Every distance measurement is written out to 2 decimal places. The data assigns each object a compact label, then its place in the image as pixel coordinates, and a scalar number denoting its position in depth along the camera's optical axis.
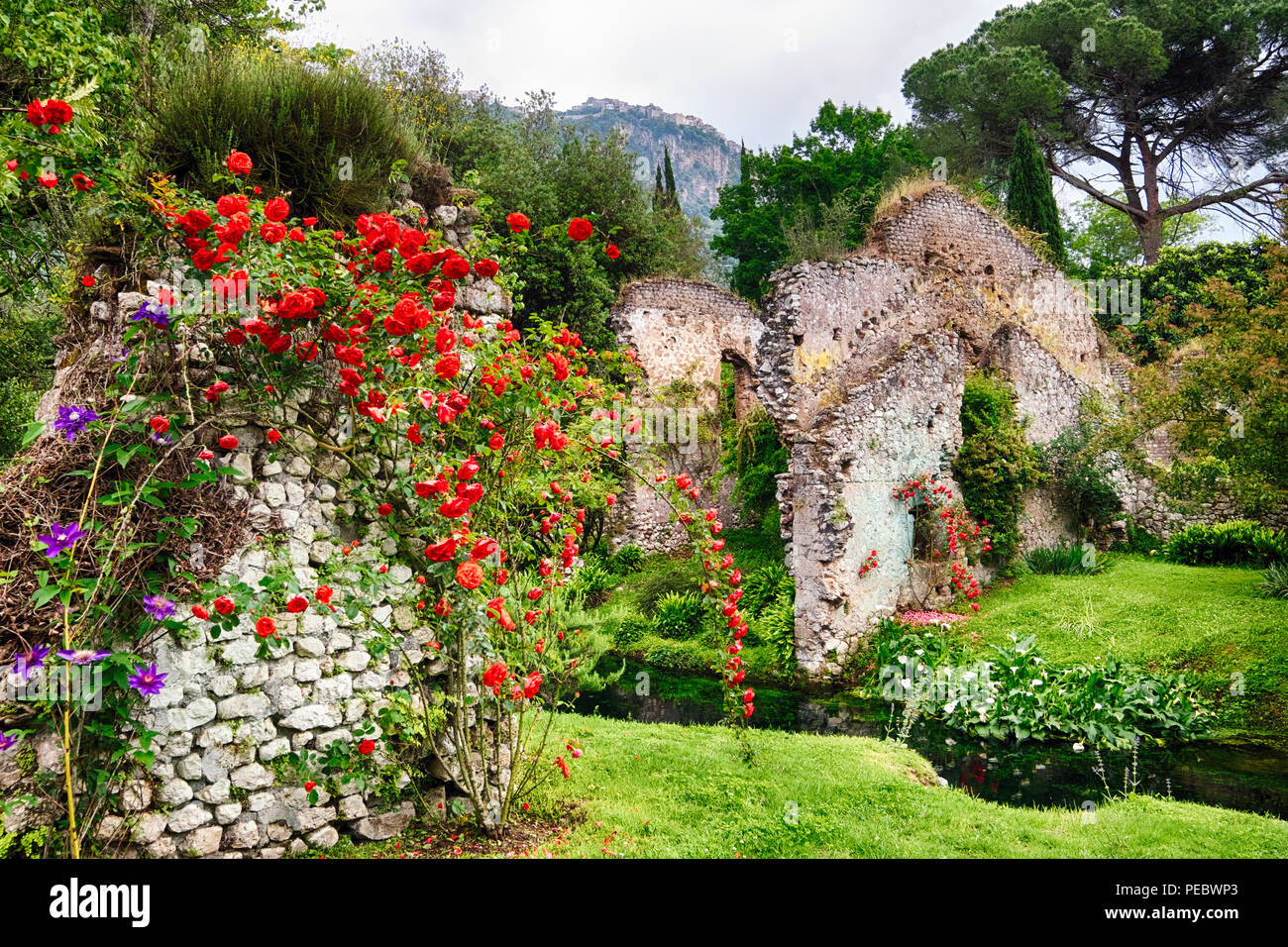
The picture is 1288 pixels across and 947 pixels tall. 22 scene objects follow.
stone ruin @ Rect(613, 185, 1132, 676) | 11.41
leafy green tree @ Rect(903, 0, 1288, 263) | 24.73
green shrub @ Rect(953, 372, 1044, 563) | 13.72
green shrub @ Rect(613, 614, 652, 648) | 13.90
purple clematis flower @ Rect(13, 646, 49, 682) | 3.35
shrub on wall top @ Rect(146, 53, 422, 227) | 4.81
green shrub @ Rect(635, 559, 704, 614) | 14.85
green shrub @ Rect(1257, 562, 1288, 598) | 10.57
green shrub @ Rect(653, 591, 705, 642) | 13.80
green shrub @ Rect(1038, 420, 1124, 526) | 15.11
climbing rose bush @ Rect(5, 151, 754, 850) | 3.68
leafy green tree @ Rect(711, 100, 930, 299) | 29.11
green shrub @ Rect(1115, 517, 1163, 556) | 15.11
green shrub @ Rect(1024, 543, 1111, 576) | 13.86
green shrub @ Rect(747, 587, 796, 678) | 11.45
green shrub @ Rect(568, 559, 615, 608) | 16.72
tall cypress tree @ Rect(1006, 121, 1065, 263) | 21.86
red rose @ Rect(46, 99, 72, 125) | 3.36
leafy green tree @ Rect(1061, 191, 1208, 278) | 35.09
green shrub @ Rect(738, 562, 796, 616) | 12.99
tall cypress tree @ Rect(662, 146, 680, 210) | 31.05
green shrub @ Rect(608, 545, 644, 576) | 18.06
